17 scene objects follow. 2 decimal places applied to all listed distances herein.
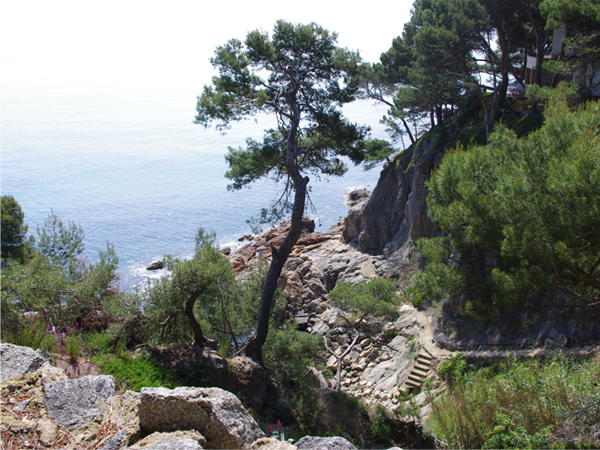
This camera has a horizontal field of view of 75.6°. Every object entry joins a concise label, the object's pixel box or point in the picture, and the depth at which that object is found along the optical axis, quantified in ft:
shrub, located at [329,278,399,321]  59.67
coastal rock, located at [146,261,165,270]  114.52
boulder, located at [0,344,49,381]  18.76
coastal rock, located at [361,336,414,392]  55.16
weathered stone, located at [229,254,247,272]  117.31
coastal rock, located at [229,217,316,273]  119.78
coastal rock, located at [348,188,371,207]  172.48
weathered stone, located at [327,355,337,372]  62.00
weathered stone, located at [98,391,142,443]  16.60
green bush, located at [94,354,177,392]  25.55
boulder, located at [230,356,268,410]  33.24
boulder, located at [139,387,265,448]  16.56
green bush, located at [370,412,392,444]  32.82
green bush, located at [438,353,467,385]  46.75
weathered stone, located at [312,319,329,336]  74.60
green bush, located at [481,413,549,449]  19.88
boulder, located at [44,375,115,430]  16.46
